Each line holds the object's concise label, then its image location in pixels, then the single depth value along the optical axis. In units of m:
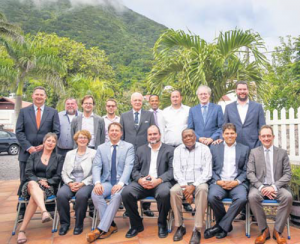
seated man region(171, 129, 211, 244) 3.71
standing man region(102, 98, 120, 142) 5.04
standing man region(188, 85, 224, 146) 4.51
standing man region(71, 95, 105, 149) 4.80
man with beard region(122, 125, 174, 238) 3.83
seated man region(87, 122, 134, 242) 3.86
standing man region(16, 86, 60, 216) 4.44
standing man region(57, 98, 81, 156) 4.95
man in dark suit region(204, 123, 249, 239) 3.69
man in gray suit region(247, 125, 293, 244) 3.52
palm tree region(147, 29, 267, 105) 6.28
